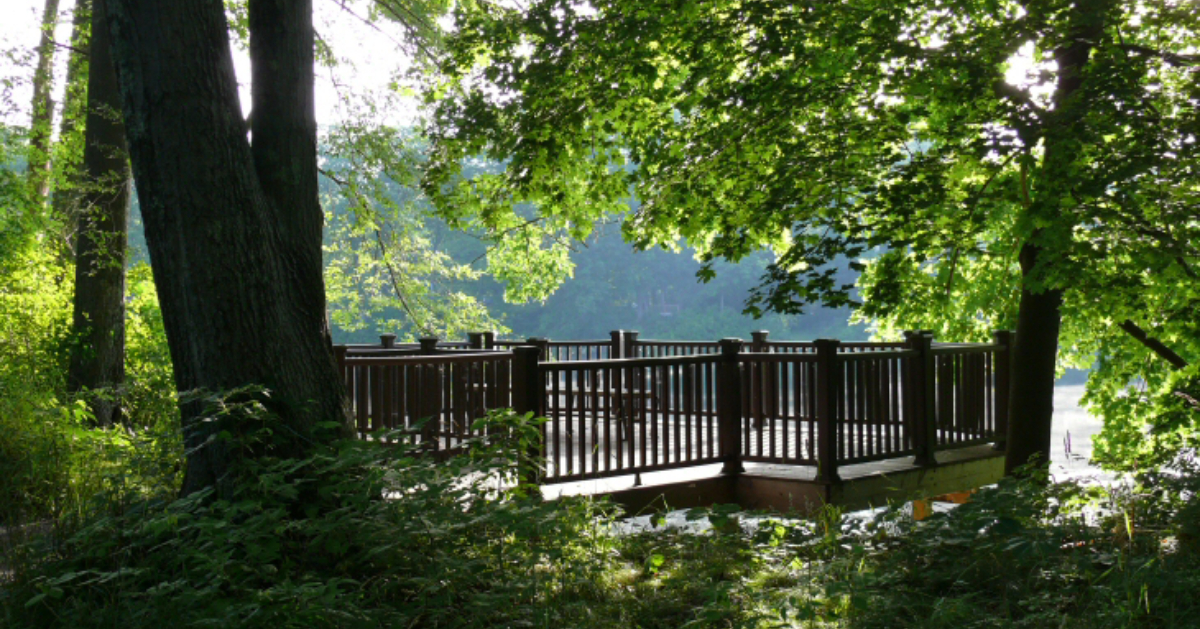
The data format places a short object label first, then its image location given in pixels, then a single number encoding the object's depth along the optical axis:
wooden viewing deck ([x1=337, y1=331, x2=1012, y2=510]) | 7.96
